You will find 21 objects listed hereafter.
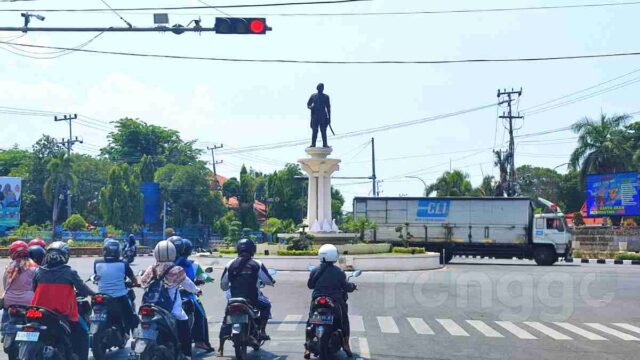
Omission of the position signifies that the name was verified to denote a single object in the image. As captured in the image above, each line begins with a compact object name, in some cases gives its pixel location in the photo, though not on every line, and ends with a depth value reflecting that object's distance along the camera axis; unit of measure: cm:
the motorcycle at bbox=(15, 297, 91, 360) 732
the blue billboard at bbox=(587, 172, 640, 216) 4556
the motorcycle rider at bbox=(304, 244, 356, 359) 934
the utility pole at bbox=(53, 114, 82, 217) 6819
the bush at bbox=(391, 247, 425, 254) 3262
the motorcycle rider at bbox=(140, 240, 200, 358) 817
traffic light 1298
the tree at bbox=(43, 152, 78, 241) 5647
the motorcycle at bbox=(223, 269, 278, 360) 898
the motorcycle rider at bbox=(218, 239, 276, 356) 945
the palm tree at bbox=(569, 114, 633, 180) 5434
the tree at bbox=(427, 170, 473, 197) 6259
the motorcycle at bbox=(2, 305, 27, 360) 834
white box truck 3709
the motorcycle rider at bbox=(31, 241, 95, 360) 773
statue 3344
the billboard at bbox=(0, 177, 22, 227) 5034
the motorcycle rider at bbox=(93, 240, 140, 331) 946
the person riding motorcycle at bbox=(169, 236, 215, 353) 987
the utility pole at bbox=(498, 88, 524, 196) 5397
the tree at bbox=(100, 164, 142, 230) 5688
